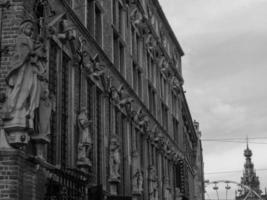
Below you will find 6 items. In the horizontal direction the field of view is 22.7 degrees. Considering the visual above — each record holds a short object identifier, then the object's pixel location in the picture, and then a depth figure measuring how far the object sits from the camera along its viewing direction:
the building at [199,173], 65.94
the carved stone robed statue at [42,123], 15.60
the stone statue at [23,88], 14.62
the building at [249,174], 167.88
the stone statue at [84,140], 19.82
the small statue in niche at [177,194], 40.58
